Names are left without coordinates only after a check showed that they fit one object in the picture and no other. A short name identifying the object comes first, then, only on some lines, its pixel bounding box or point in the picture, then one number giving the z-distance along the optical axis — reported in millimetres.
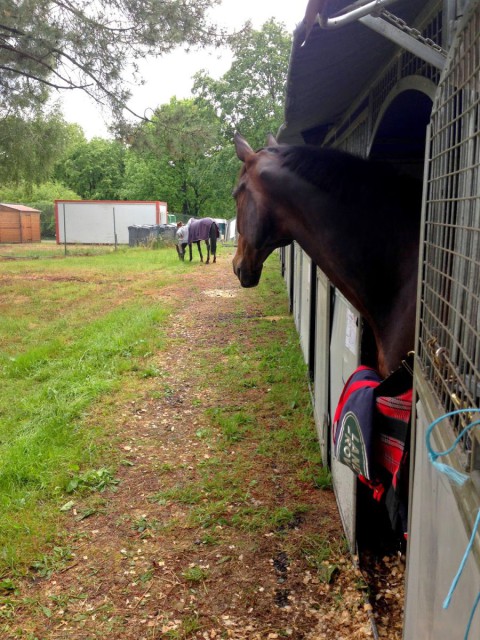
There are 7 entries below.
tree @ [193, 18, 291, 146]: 25766
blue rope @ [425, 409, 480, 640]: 802
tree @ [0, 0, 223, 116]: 9633
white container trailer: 30500
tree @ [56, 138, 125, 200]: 51688
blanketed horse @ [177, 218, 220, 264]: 18984
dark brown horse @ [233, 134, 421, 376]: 2240
